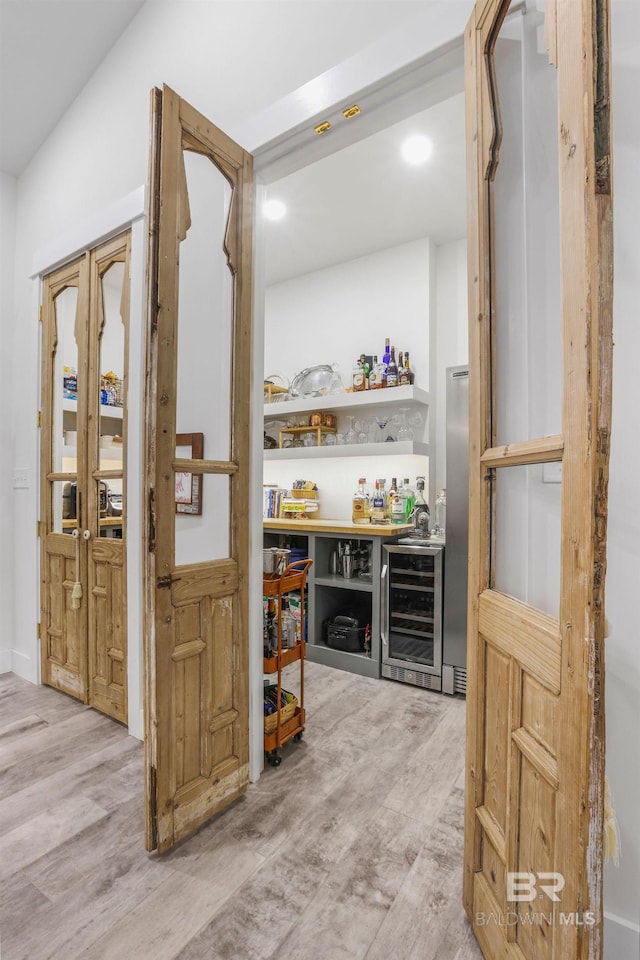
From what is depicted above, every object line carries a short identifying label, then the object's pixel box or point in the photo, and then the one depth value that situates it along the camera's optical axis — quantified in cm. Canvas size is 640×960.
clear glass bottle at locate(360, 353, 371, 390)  377
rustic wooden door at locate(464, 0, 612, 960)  76
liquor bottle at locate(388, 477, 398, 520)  356
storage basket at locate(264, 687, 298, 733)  205
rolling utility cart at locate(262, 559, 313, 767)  204
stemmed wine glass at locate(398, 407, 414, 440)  376
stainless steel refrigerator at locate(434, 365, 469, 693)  274
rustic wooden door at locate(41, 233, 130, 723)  250
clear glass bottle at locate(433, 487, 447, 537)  350
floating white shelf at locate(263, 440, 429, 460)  348
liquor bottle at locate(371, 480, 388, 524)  358
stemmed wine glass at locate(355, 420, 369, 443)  395
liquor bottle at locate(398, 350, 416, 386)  360
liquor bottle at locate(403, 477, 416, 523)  350
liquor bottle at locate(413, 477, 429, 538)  328
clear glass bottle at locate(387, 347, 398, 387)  362
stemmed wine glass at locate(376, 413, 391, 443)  385
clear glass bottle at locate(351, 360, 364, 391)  380
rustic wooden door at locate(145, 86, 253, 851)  151
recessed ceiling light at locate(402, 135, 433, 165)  271
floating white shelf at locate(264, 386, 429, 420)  348
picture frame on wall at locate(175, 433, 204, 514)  193
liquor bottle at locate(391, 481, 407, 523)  343
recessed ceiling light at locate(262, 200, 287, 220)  334
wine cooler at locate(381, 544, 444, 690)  285
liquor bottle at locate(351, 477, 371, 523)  367
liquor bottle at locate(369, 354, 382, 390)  373
